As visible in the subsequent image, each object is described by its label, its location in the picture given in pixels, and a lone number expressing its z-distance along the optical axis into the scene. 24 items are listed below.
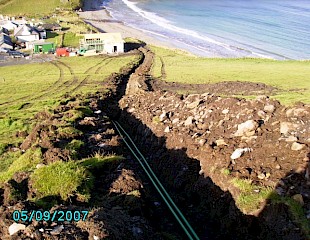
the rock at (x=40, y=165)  12.09
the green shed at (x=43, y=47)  67.50
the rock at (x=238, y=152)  13.29
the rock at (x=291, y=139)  12.84
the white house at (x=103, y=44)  63.34
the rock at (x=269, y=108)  15.26
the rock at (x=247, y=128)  14.30
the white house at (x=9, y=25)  94.06
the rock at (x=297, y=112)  13.96
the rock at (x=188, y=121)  17.36
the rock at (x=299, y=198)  10.44
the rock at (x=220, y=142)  14.40
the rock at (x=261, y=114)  14.98
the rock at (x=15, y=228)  7.82
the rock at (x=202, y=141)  15.08
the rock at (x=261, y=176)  11.91
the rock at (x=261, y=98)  16.36
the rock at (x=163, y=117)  19.49
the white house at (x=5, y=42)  71.12
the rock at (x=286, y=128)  13.44
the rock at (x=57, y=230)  7.55
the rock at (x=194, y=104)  19.09
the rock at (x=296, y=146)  12.38
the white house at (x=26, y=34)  80.81
